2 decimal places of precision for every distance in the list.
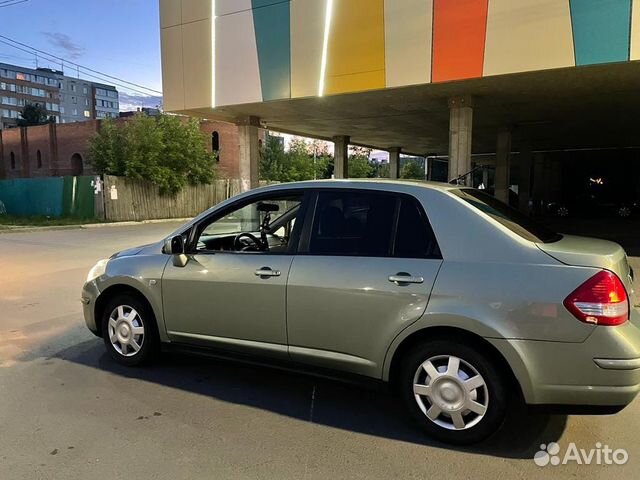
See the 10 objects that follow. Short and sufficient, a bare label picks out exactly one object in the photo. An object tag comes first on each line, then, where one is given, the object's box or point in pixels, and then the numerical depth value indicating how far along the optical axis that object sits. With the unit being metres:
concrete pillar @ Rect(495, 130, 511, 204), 20.12
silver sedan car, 3.05
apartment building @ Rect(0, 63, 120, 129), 126.31
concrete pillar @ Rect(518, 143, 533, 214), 27.69
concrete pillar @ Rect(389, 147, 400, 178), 29.49
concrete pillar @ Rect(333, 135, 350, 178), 23.38
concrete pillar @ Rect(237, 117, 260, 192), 16.94
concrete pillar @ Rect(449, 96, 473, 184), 13.12
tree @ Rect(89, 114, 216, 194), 28.44
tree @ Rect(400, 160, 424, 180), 60.05
